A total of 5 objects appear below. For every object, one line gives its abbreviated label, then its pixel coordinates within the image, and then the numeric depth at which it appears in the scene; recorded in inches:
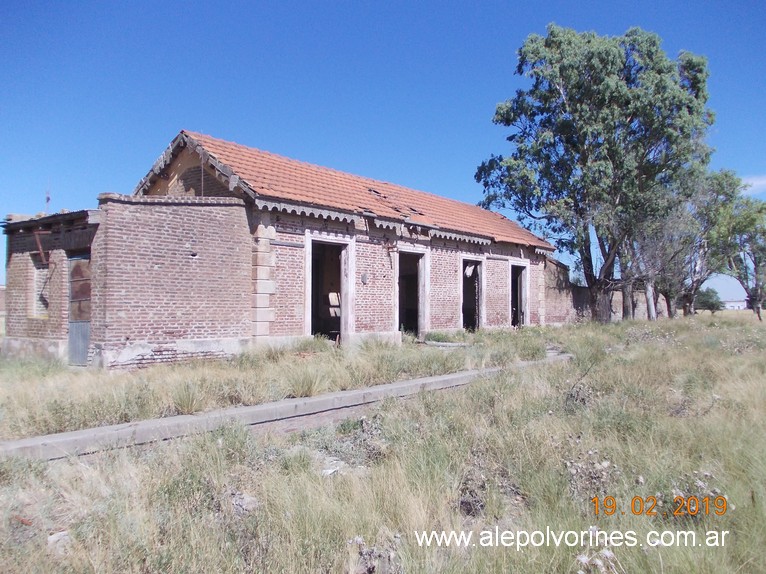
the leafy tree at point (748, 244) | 1206.3
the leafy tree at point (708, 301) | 2363.4
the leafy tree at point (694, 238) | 982.4
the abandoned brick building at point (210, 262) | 387.5
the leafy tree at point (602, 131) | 844.0
